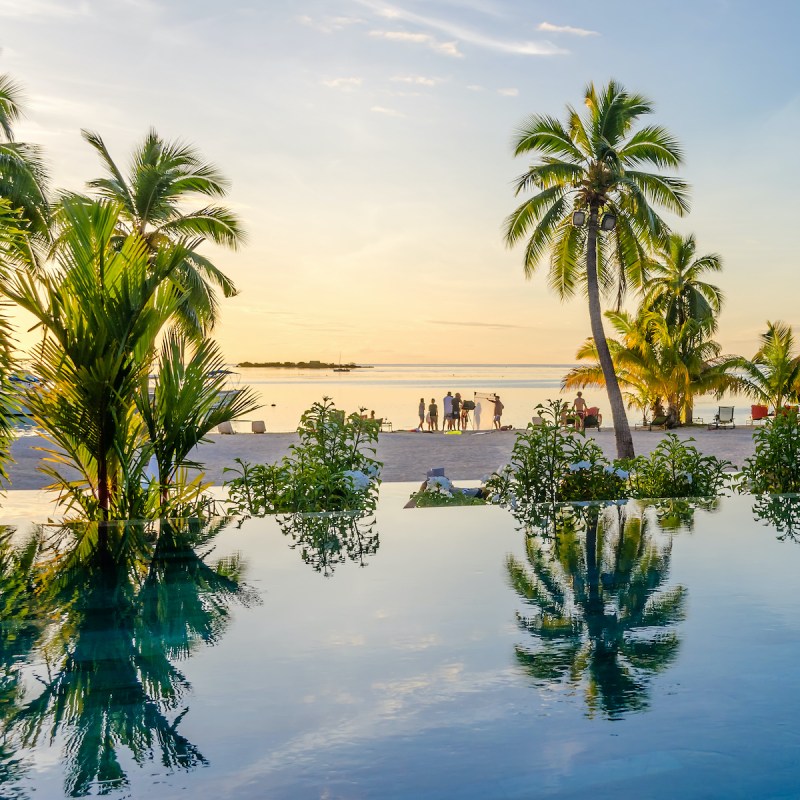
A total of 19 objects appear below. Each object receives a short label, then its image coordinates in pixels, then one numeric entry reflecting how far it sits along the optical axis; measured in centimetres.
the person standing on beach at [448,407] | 3145
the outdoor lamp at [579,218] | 1488
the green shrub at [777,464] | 945
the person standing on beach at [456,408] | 3160
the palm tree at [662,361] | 3022
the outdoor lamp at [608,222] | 1438
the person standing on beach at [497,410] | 3228
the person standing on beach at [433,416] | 3195
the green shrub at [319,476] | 799
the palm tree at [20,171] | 1817
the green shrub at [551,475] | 873
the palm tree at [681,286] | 3197
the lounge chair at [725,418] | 3175
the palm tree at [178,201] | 2095
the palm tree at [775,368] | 2905
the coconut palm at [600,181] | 1755
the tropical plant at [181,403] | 734
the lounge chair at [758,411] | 3336
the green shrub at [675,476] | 931
